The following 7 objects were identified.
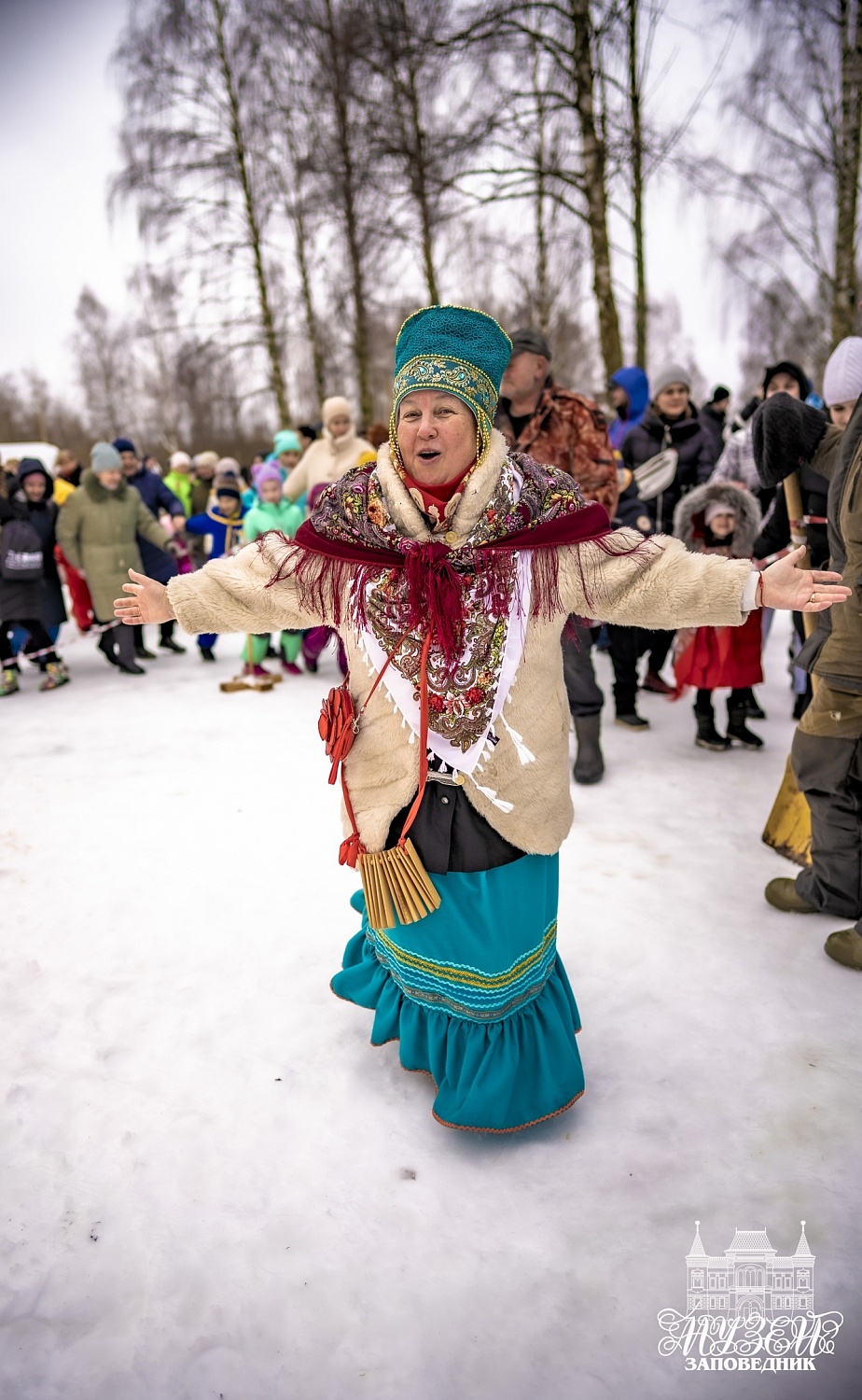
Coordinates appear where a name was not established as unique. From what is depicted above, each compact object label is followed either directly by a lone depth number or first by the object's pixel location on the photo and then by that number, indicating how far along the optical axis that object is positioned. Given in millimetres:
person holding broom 2486
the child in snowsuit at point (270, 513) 6379
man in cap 3805
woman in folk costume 1751
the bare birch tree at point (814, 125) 9406
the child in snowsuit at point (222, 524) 7219
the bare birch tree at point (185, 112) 13070
